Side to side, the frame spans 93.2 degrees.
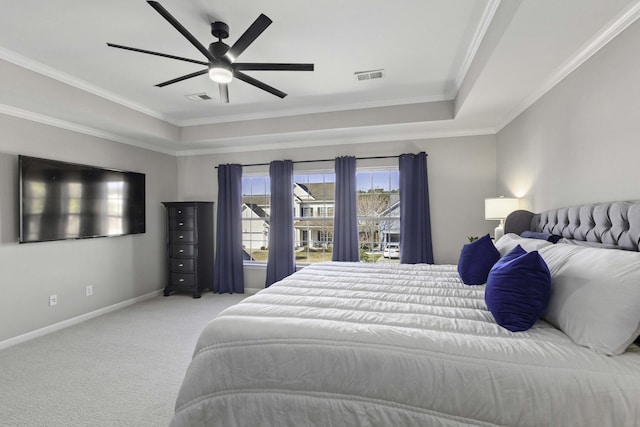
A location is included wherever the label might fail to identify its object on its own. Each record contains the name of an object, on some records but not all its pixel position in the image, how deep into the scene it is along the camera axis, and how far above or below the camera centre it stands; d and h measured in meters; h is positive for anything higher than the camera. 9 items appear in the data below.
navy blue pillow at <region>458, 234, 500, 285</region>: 2.30 -0.34
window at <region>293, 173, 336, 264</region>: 5.04 +0.08
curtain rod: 4.59 +0.97
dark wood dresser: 4.88 -0.40
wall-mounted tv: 3.27 +0.30
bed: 1.09 -0.58
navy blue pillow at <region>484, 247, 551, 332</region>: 1.42 -0.37
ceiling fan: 2.18 +1.27
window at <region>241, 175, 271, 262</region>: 5.34 +0.09
